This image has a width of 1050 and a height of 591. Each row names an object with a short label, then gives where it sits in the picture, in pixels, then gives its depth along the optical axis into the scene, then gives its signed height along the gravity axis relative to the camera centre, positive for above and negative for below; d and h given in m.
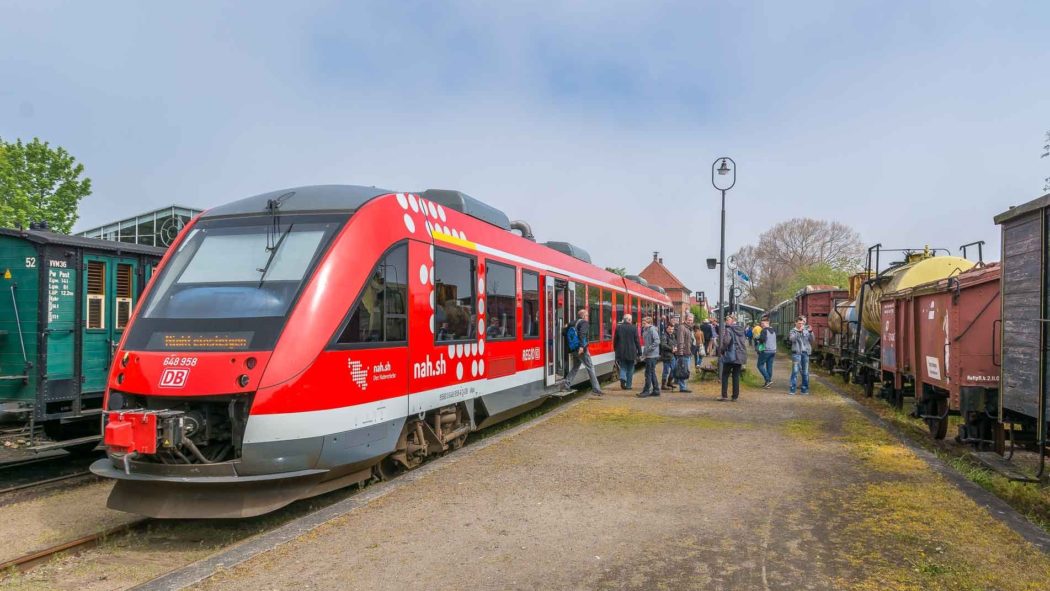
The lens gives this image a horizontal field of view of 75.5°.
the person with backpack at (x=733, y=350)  13.13 -0.78
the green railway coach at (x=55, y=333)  7.90 -0.21
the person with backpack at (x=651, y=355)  14.00 -0.92
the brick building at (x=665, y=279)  95.81 +4.67
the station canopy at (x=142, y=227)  31.94 +4.41
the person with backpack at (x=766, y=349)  15.78 -0.92
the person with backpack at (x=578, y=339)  13.07 -0.53
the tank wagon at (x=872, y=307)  12.05 +0.07
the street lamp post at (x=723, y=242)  17.58 +1.86
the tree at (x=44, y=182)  36.50 +7.62
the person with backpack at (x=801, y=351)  14.52 -0.88
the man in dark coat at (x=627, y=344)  14.79 -0.72
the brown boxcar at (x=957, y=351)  7.73 -0.53
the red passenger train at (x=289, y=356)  5.30 -0.37
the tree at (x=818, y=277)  53.94 +2.69
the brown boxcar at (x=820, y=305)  23.50 +0.17
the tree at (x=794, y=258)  58.75 +4.89
